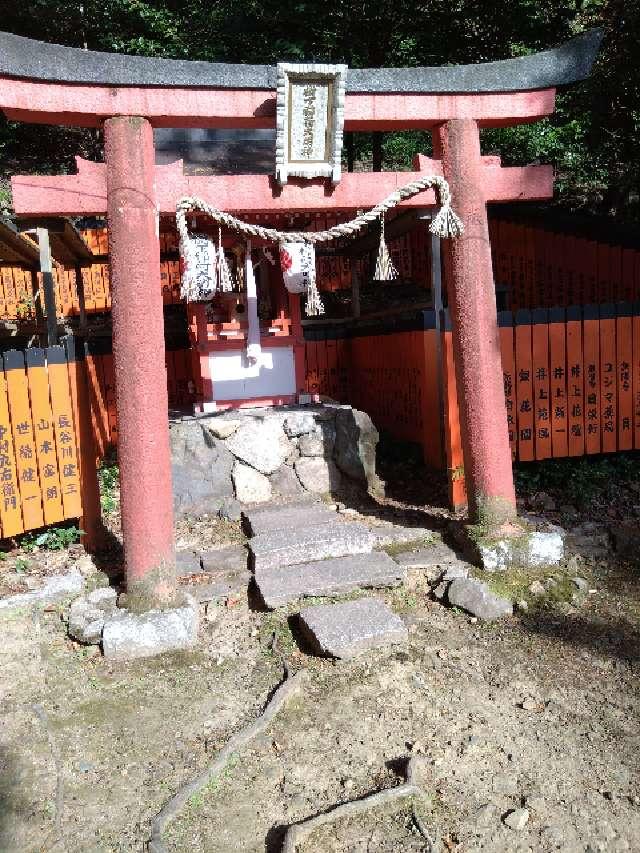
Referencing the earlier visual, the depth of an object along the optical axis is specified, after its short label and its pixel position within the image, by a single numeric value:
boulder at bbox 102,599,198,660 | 4.74
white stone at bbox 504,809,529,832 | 3.07
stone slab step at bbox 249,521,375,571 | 5.92
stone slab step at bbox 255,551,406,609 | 5.35
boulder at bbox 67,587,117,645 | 4.85
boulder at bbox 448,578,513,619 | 5.14
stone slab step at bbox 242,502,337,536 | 6.64
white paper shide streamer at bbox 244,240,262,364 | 9.02
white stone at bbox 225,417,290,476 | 7.78
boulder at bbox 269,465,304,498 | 7.87
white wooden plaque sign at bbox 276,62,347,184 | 4.96
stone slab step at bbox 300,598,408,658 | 4.59
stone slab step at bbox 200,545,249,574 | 5.96
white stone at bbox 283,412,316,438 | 8.01
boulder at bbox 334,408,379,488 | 7.82
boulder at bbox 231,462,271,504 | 7.68
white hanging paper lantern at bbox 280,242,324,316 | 5.82
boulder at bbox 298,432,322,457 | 8.01
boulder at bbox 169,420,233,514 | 7.48
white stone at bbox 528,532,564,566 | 5.75
